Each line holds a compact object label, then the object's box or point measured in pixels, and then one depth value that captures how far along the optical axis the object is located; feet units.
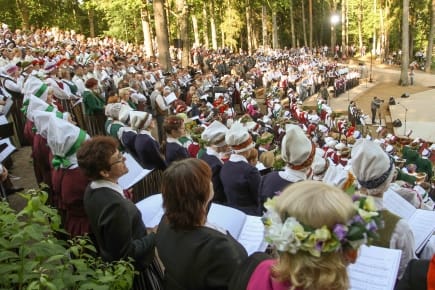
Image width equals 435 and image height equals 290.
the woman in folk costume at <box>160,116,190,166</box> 18.80
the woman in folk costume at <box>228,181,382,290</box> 5.42
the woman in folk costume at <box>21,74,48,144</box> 20.93
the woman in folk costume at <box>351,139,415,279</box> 9.66
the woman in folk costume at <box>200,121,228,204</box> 15.90
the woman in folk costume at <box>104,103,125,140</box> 22.77
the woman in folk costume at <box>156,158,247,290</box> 7.30
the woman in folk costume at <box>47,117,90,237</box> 11.85
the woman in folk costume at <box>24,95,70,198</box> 14.71
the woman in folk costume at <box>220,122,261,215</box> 14.25
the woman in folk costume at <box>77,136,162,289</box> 9.61
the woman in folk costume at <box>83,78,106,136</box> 31.22
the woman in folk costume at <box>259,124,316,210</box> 12.32
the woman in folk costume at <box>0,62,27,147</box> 28.73
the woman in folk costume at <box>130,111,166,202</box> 19.26
